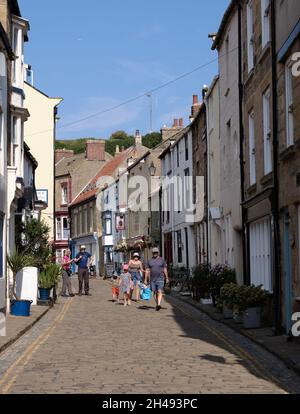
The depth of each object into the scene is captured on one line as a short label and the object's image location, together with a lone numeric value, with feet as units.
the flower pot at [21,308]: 64.13
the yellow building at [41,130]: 142.72
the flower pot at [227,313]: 61.72
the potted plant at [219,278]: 69.21
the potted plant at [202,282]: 74.88
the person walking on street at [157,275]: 72.64
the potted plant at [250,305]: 54.08
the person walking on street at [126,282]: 77.82
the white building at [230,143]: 71.10
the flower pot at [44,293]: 79.20
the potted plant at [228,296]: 55.11
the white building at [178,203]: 114.32
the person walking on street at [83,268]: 94.55
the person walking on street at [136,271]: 84.58
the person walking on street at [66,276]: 90.43
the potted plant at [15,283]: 64.23
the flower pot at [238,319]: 58.06
